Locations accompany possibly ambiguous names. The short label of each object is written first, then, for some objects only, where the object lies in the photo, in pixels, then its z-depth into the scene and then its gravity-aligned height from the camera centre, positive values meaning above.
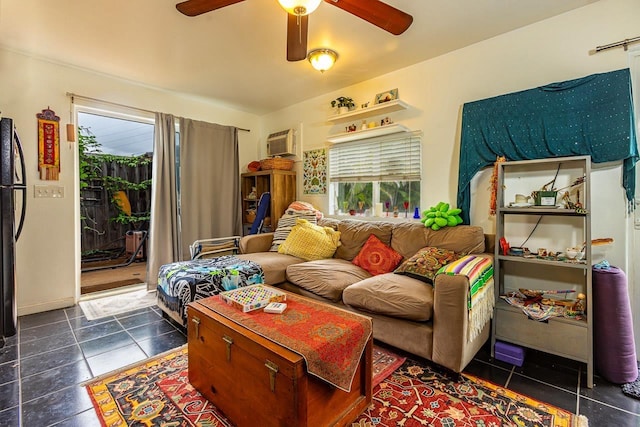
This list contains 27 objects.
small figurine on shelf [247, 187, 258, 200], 4.36 +0.21
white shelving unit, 1.84 -0.43
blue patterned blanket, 2.35 -0.58
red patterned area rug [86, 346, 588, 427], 1.48 -1.04
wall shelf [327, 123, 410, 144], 2.97 +0.81
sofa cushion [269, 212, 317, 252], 3.47 -0.18
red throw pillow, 2.68 -0.45
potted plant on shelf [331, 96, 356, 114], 3.41 +1.20
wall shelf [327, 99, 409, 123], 2.91 +1.02
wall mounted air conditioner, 4.13 +0.93
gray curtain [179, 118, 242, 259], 3.83 +0.37
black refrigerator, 2.15 -0.11
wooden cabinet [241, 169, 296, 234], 3.99 +0.28
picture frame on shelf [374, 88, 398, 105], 3.04 +1.16
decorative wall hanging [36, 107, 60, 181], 2.90 +0.65
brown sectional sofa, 1.76 -0.58
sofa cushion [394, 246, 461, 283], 2.19 -0.41
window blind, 3.04 +0.56
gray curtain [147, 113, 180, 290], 3.59 +0.09
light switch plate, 2.89 +0.19
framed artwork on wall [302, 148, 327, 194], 3.88 +0.50
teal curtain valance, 1.93 +0.60
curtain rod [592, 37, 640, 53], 1.93 +1.08
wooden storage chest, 1.17 -0.77
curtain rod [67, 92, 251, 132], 3.05 +1.18
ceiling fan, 1.60 +1.09
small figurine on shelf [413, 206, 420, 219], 3.00 -0.04
